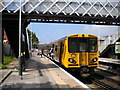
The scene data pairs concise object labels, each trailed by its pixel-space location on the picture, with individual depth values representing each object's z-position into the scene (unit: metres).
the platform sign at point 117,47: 23.73
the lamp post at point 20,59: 11.29
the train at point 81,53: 12.03
